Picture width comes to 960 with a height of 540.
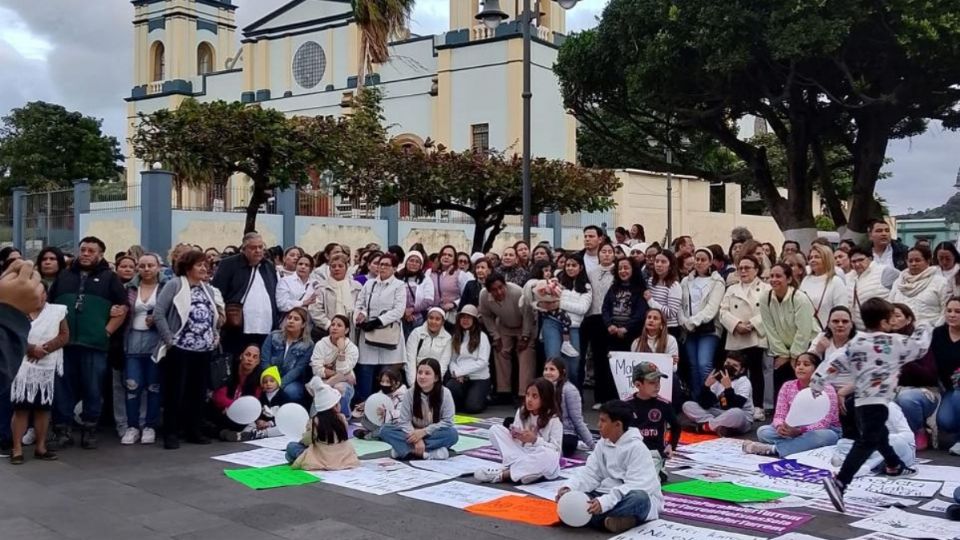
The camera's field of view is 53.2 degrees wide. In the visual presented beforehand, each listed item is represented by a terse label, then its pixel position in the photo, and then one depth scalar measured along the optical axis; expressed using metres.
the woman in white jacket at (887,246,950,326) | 9.48
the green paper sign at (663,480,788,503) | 6.91
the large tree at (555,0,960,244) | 17.91
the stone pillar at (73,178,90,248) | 22.80
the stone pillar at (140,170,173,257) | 20.53
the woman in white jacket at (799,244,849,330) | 10.02
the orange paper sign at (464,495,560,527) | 6.45
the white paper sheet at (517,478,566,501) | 7.09
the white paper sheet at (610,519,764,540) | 5.96
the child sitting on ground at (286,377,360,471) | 7.92
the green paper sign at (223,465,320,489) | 7.46
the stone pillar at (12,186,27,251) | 24.25
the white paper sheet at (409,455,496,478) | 7.86
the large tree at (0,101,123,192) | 46.84
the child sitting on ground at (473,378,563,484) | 7.43
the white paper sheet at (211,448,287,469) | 8.24
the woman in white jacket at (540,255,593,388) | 10.77
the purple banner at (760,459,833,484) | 7.62
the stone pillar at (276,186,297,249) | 23.50
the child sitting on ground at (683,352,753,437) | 9.41
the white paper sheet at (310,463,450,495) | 7.37
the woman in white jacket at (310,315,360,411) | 9.72
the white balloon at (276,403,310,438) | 8.35
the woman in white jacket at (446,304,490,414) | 10.79
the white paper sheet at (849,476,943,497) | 7.10
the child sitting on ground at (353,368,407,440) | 8.98
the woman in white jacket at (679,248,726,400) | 10.44
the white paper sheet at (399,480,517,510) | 6.92
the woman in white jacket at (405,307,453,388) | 10.51
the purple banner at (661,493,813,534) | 6.21
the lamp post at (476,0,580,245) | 14.03
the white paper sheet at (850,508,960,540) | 6.02
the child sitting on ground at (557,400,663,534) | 6.14
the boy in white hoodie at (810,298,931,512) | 6.56
